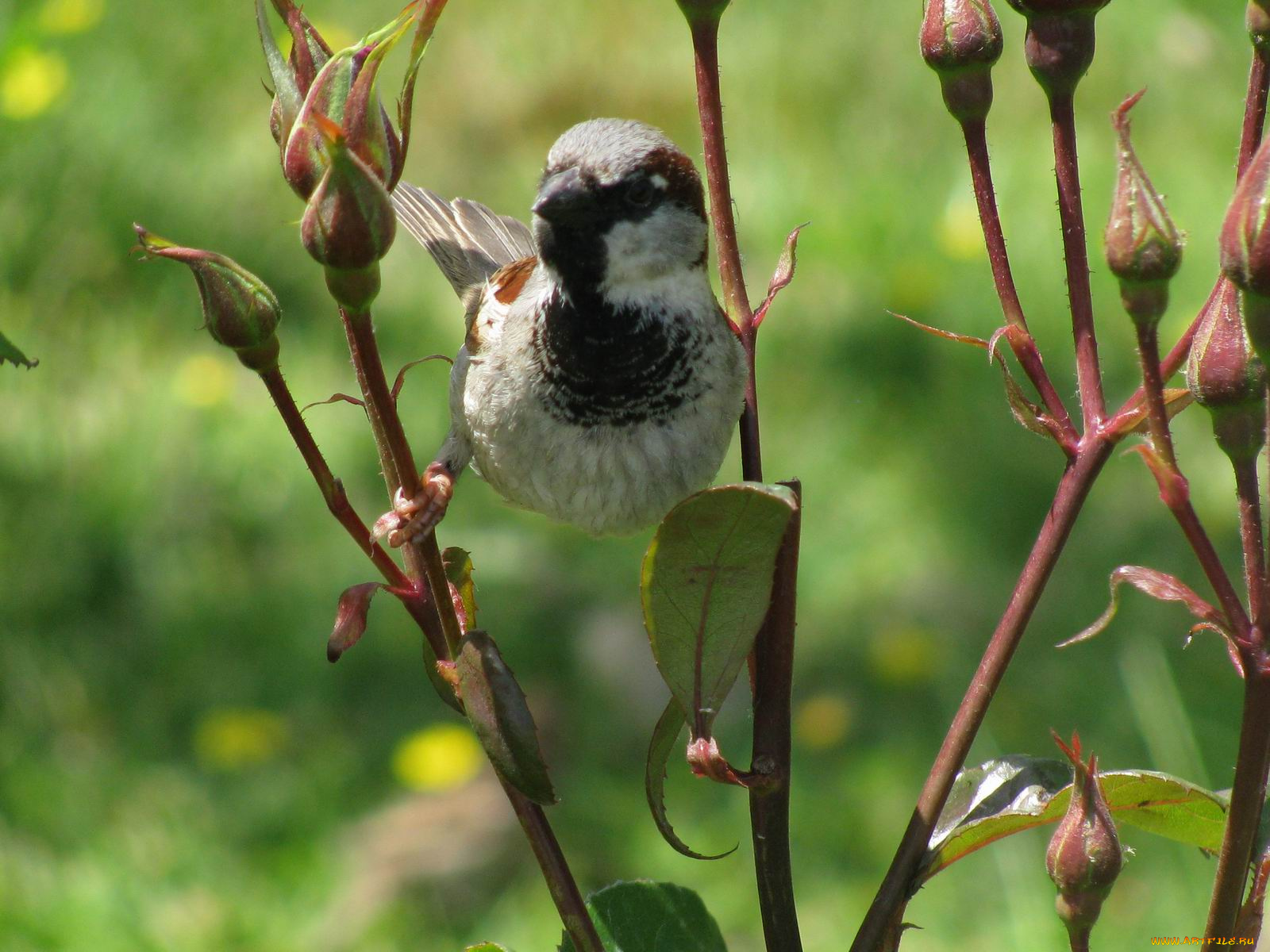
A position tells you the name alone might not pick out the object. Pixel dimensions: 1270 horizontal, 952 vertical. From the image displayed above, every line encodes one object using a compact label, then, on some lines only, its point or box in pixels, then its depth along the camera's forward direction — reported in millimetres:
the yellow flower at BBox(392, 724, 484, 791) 5031
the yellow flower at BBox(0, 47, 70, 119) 6496
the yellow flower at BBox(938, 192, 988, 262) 6613
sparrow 2748
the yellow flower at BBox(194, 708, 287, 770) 5133
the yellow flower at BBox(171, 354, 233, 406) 6152
